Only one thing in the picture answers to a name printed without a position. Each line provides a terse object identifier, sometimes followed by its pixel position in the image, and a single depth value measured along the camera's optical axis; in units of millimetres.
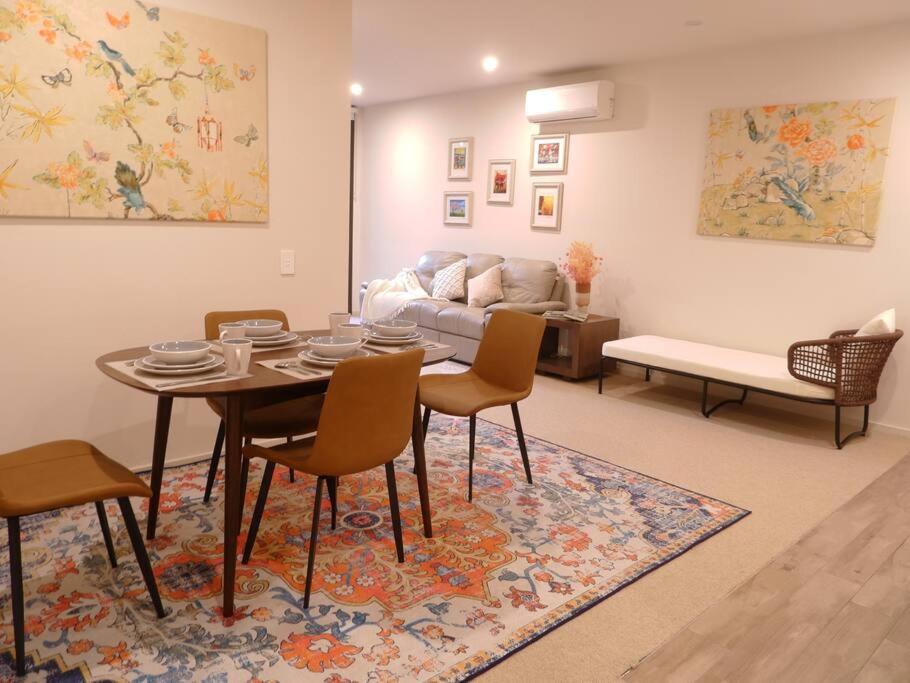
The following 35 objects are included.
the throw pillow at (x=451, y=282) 6469
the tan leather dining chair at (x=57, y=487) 1756
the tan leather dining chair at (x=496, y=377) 2959
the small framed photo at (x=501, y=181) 6434
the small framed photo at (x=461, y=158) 6820
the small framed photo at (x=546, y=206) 6047
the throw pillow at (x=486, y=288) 6090
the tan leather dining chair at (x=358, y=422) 2053
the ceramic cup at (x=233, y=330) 2359
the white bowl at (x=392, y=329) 2711
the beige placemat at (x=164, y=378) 1991
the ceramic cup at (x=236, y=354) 2121
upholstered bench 3904
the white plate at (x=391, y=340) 2662
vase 5555
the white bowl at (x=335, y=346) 2355
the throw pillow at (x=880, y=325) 3957
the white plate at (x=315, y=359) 2314
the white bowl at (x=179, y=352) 2127
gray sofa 5777
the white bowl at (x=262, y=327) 2641
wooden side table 5309
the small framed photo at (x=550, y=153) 5938
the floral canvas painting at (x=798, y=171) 4258
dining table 1979
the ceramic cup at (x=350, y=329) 2602
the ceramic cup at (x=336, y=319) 2621
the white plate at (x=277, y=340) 2600
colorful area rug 1898
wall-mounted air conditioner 5434
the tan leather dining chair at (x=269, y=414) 2557
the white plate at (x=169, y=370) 2092
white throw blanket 6574
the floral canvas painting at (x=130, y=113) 2627
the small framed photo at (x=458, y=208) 6895
